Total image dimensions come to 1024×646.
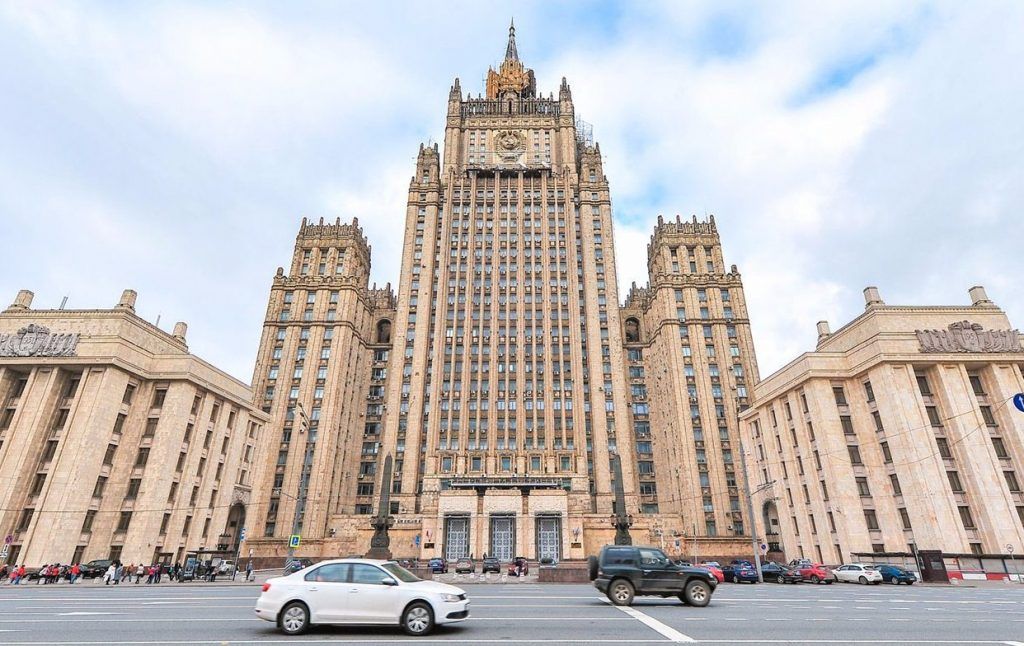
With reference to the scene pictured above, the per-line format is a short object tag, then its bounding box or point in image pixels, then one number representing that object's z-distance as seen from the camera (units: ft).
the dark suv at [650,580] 56.90
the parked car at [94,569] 136.36
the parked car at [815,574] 122.72
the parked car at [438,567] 150.00
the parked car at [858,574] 115.96
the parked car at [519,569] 122.67
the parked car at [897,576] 114.25
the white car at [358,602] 38.32
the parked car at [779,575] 123.65
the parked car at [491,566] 141.55
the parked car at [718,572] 112.15
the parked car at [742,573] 118.62
